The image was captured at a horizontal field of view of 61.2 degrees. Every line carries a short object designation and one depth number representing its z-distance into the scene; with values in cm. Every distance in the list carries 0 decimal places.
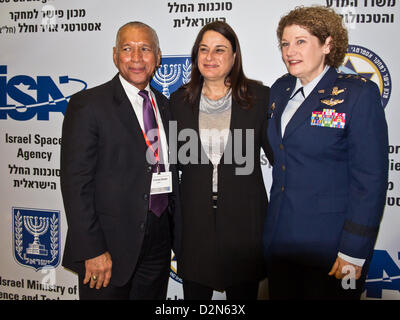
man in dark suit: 186
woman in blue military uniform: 165
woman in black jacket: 199
